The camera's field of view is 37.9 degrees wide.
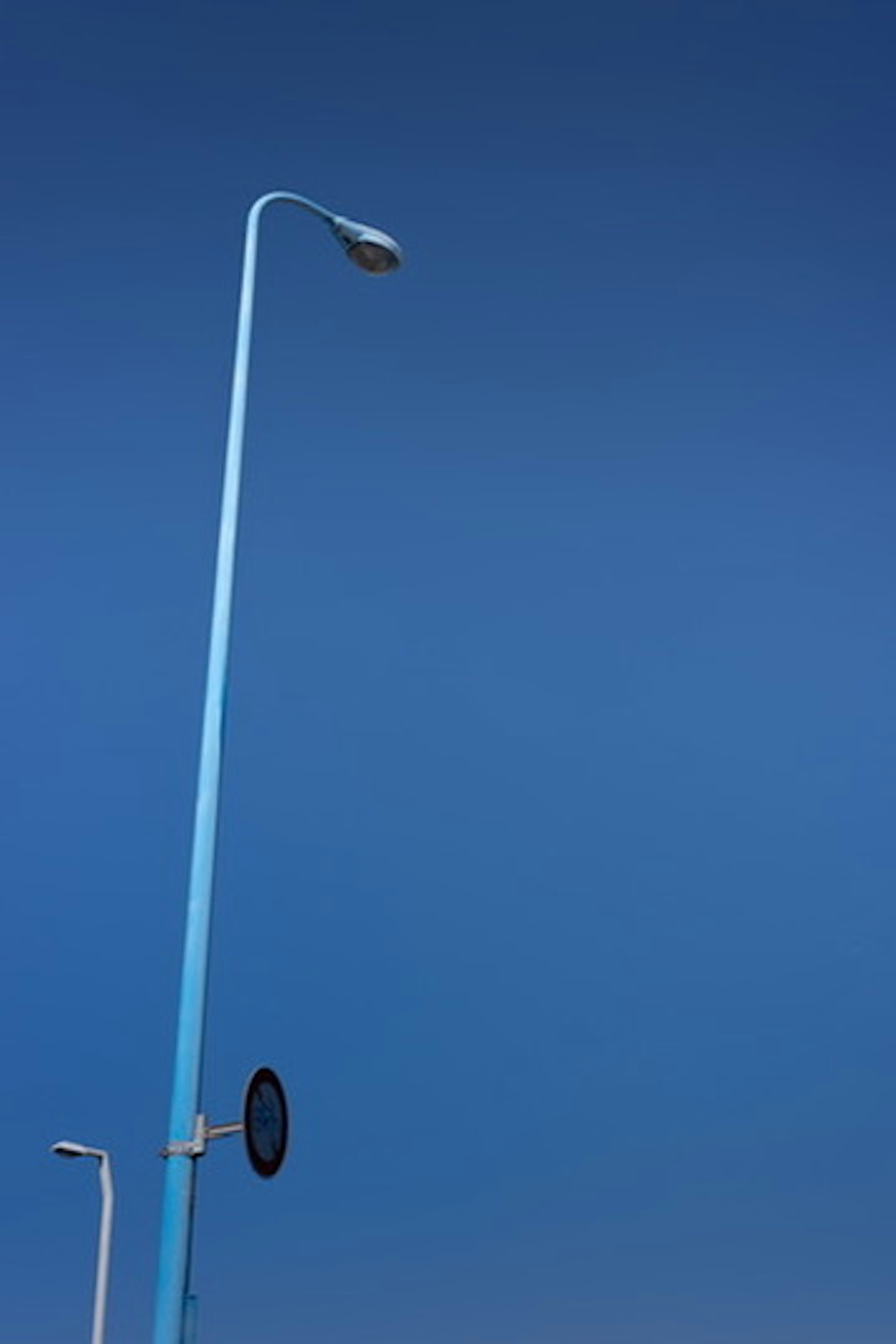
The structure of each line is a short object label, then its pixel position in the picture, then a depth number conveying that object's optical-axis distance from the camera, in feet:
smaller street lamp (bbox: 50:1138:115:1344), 55.16
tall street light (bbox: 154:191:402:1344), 19.85
